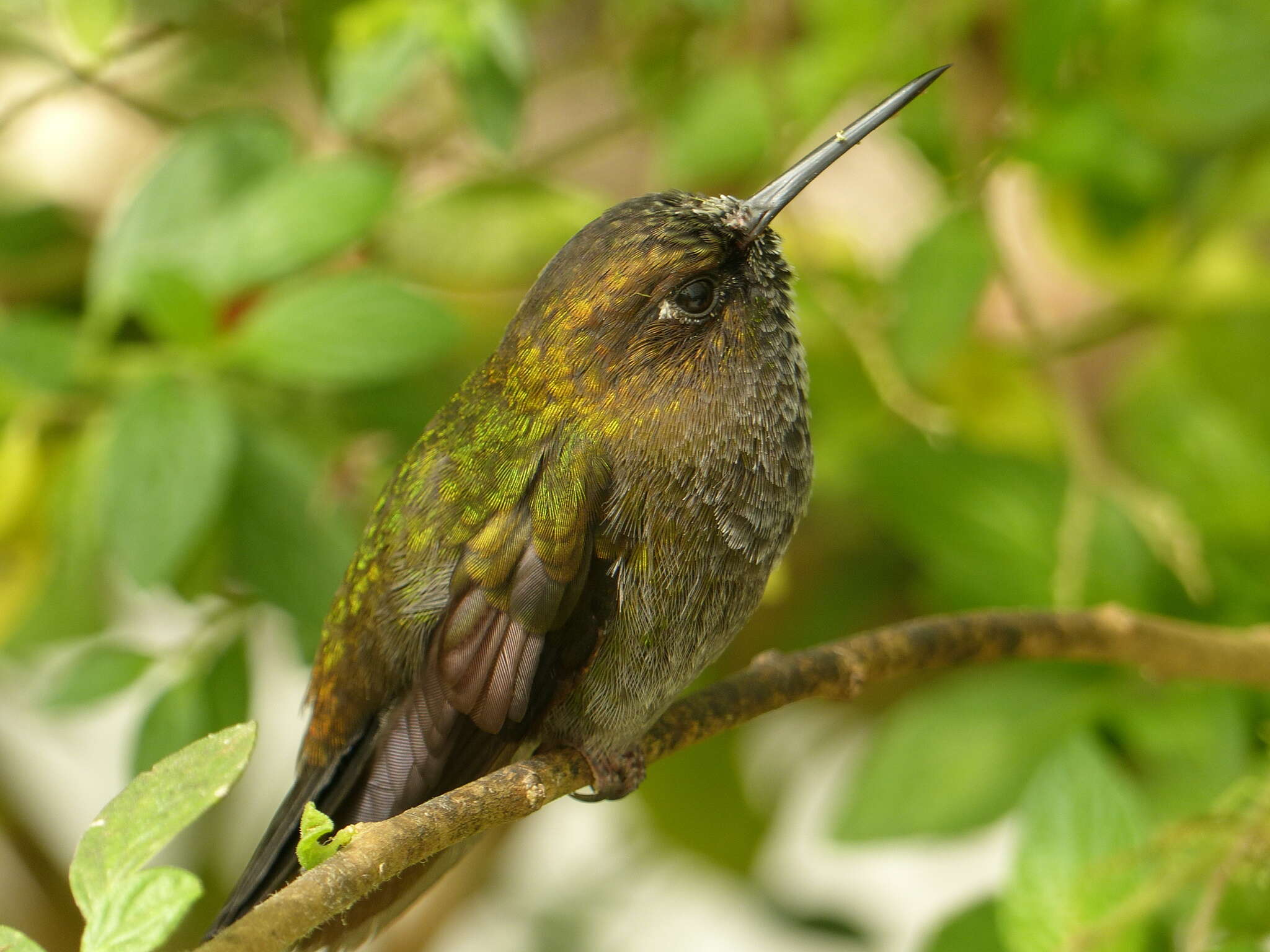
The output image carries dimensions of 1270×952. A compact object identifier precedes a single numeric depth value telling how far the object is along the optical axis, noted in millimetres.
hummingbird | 1709
